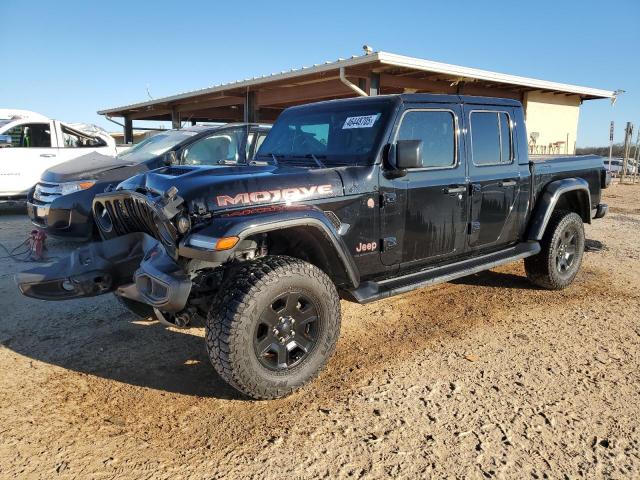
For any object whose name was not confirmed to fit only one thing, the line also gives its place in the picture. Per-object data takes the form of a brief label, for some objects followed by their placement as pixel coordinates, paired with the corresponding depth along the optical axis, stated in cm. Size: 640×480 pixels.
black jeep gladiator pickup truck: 285
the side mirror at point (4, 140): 932
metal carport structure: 1113
